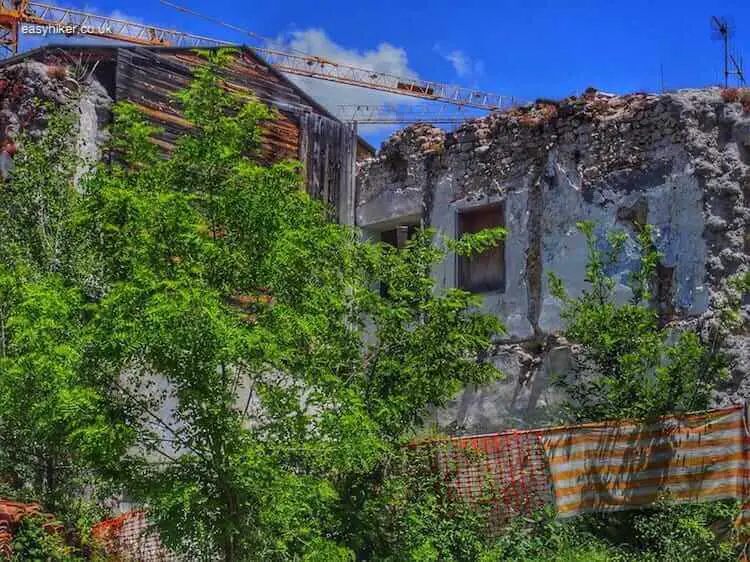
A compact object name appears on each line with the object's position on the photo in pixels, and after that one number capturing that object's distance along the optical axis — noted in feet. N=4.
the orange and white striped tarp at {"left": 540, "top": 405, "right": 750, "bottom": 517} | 31.65
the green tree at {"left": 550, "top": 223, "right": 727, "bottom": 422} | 34.58
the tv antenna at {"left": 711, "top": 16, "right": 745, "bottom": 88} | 44.35
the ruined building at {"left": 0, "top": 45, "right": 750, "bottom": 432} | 39.83
